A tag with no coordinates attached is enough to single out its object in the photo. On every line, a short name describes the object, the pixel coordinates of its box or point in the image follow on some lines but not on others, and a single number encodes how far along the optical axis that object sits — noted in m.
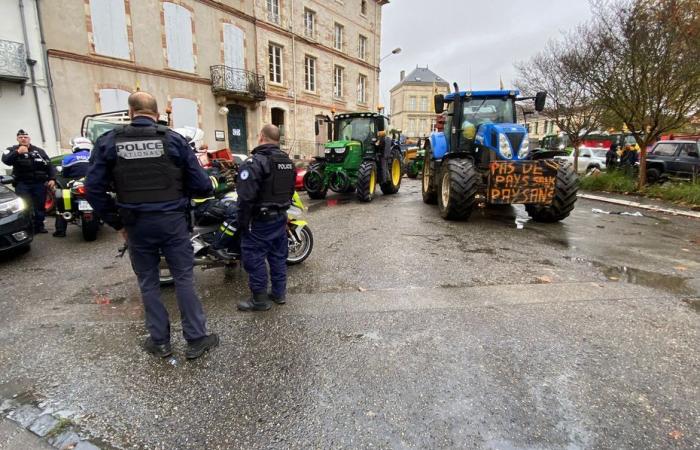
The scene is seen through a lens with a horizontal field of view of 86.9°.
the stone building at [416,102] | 58.47
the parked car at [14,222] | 4.76
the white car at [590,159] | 19.02
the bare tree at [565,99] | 13.52
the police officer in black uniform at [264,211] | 3.23
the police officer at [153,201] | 2.41
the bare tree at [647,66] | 9.39
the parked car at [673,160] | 12.28
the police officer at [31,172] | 5.96
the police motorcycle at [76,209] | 5.70
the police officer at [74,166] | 5.89
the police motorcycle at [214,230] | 3.99
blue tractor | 6.38
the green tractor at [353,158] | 9.96
